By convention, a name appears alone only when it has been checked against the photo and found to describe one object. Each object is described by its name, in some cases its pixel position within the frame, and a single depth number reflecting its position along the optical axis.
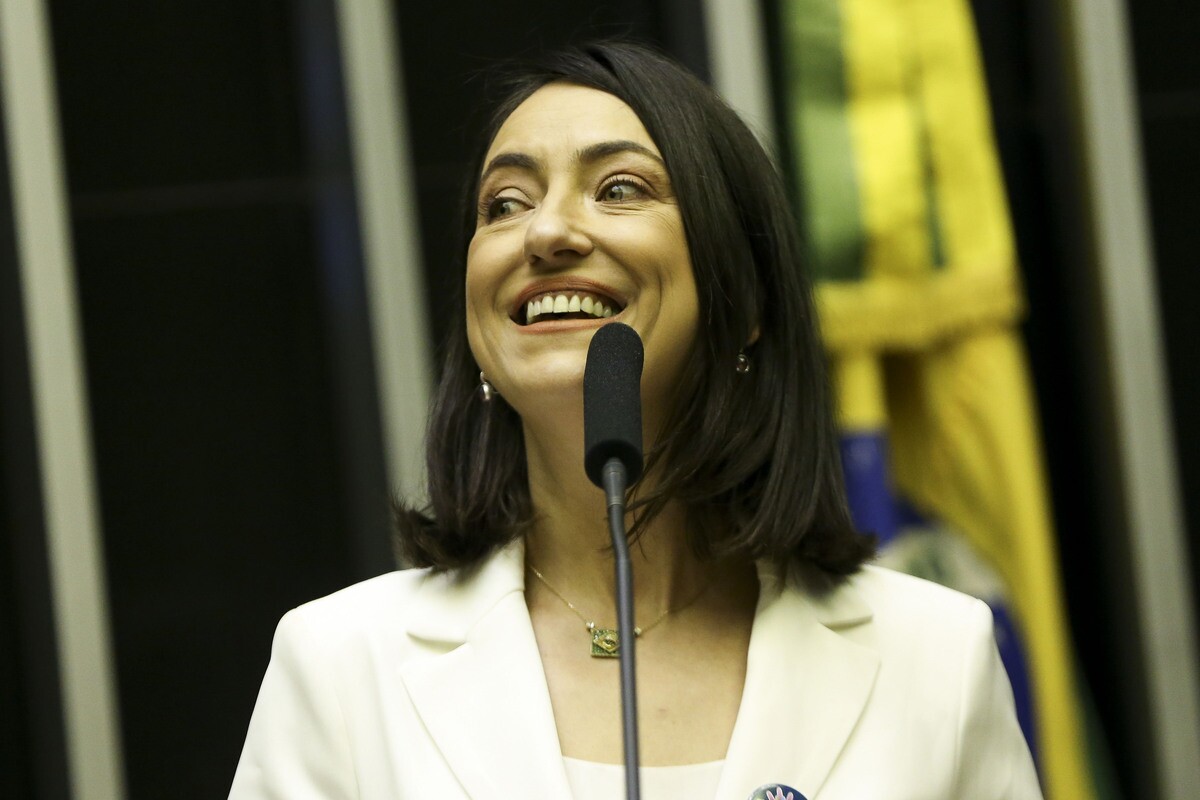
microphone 3.45
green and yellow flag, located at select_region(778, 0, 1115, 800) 4.33
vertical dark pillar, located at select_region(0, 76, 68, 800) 4.57
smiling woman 3.66
